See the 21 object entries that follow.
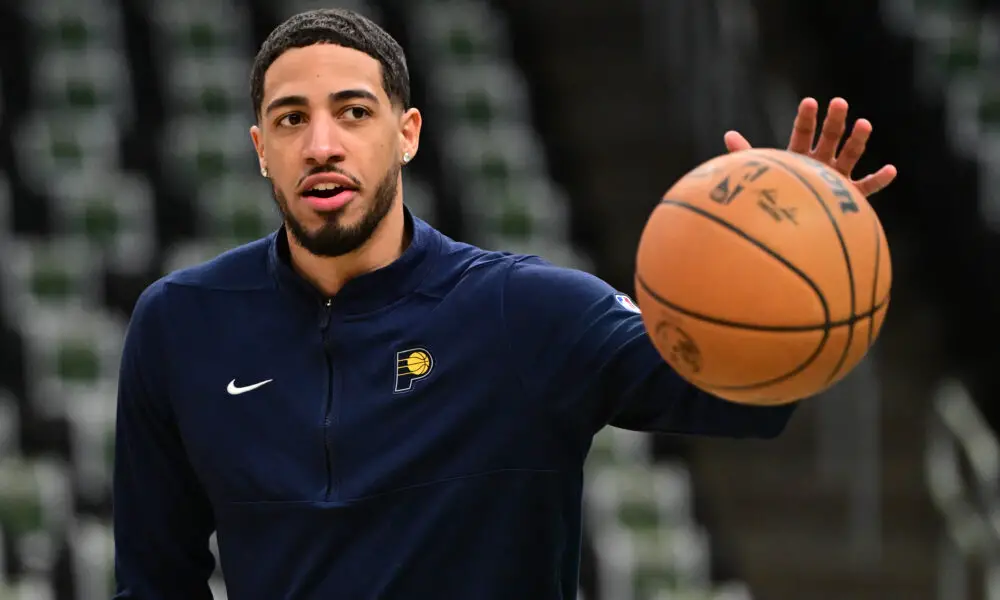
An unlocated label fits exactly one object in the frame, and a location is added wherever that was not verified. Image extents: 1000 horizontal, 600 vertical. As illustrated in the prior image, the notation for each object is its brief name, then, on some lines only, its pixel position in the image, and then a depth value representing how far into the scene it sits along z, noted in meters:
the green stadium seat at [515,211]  19.81
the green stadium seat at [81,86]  20.80
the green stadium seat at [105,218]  18.55
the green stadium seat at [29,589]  12.43
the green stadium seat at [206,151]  20.16
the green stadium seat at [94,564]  13.02
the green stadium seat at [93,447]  14.77
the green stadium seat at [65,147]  19.81
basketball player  5.55
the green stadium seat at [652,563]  14.55
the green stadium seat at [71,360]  16.08
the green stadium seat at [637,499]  15.47
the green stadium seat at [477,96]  22.42
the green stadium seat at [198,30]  22.22
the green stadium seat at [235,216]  18.75
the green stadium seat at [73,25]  21.66
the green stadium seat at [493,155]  21.17
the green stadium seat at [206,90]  21.34
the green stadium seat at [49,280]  17.30
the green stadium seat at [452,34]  23.30
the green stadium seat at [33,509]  13.77
